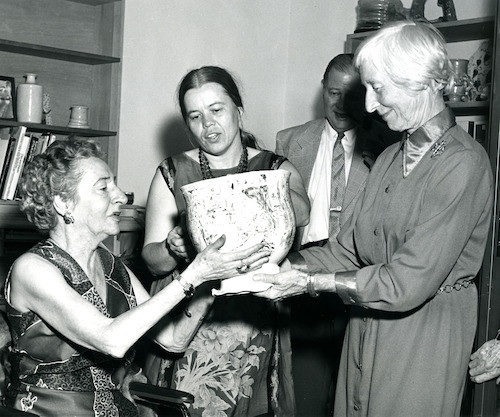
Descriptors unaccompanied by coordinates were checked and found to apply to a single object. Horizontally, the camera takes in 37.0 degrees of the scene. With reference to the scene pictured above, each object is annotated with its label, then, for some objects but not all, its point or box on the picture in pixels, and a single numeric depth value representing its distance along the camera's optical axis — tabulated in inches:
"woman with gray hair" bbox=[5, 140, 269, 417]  70.2
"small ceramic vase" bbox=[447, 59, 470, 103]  140.9
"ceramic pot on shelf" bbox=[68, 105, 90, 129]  150.5
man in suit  132.9
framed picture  141.9
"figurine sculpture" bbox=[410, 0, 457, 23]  149.5
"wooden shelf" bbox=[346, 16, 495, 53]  140.9
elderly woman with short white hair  66.7
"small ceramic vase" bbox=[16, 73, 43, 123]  141.9
